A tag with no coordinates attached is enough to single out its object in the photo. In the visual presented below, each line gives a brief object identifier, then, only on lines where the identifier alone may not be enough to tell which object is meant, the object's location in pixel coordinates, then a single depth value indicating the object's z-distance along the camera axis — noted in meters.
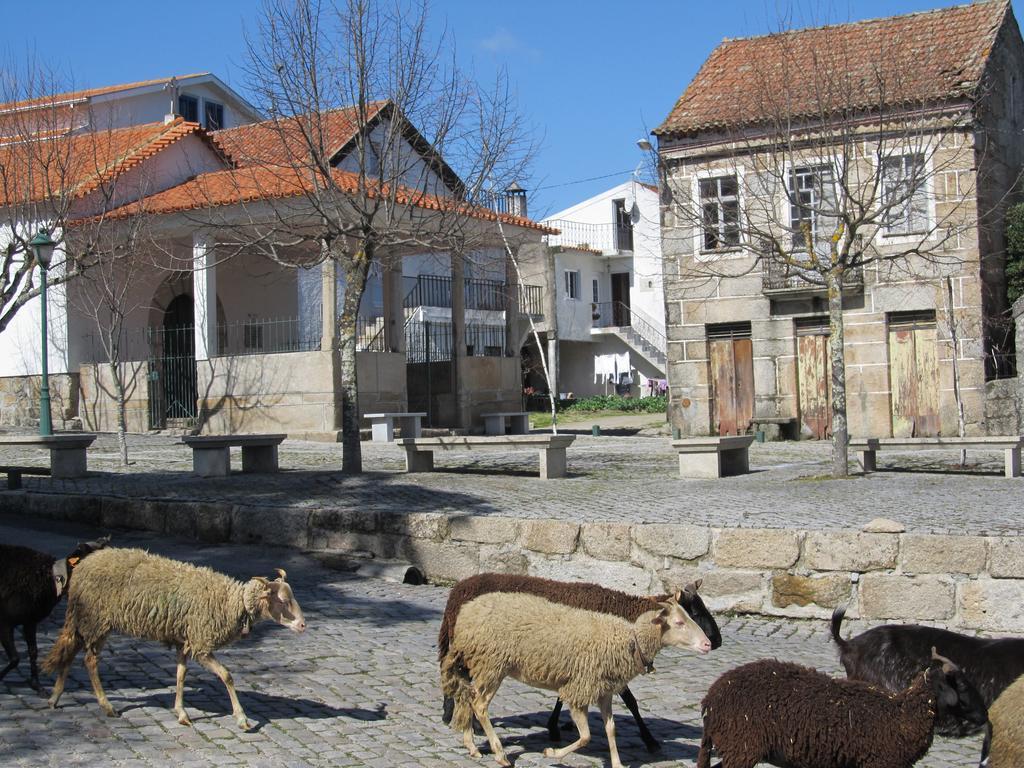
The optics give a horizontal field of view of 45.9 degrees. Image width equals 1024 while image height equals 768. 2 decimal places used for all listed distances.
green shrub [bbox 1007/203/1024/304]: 23.25
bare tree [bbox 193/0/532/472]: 14.93
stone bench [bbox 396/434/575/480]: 14.41
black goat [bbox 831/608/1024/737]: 5.69
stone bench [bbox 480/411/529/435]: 24.59
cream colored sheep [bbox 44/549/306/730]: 5.73
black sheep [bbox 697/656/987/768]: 4.64
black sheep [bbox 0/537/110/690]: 6.24
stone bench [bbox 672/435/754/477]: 14.24
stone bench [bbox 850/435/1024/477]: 13.93
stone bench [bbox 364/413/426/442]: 22.53
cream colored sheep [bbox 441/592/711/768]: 5.35
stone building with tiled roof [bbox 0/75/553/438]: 20.23
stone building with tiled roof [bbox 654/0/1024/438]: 21.45
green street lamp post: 16.45
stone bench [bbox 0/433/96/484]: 15.05
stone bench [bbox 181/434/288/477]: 15.05
